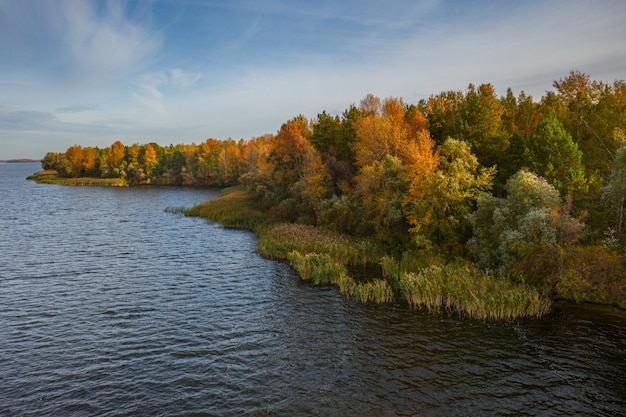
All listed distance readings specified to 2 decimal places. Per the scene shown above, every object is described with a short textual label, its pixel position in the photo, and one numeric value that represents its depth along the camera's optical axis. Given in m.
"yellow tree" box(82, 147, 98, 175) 181.62
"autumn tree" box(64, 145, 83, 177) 181.50
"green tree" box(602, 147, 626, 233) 29.88
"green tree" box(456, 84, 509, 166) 45.88
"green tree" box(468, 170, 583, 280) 29.28
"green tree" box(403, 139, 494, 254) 38.97
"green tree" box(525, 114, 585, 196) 35.50
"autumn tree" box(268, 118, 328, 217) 59.62
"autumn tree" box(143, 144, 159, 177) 170.00
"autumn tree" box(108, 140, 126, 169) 176.25
